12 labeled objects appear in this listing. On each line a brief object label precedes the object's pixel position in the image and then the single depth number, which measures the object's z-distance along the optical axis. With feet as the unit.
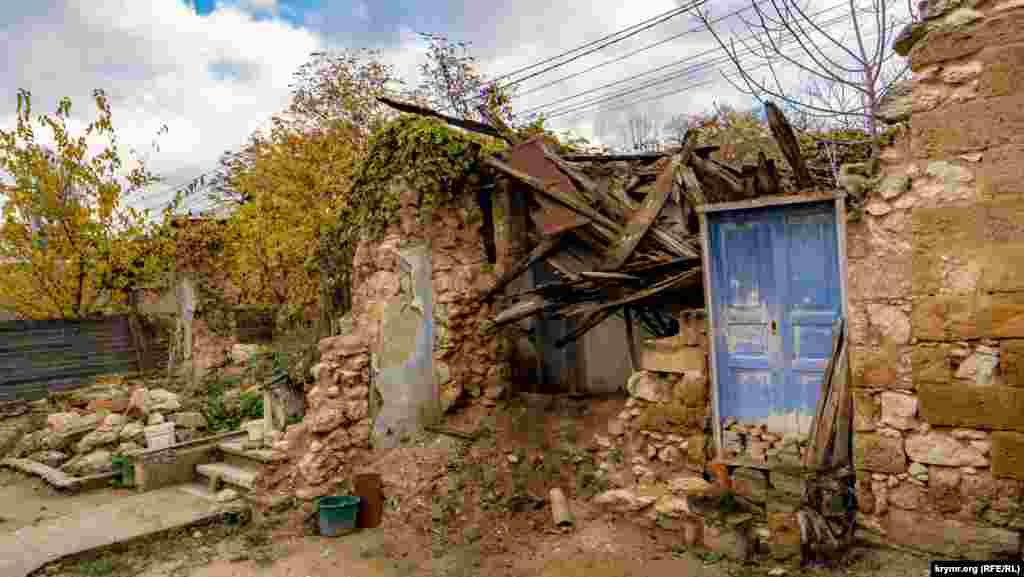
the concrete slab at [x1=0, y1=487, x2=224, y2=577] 20.68
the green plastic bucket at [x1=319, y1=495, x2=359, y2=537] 21.38
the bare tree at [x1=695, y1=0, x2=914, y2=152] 21.21
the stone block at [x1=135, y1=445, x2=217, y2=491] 28.30
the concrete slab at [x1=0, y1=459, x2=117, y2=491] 28.60
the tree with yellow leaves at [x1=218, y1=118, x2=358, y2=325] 37.22
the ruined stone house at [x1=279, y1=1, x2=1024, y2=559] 14.02
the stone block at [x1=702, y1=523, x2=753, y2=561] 16.44
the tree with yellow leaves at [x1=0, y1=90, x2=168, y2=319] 45.09
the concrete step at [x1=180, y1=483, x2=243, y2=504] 24.94
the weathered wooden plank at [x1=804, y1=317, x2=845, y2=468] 16.22
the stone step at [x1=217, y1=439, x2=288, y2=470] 24.48
